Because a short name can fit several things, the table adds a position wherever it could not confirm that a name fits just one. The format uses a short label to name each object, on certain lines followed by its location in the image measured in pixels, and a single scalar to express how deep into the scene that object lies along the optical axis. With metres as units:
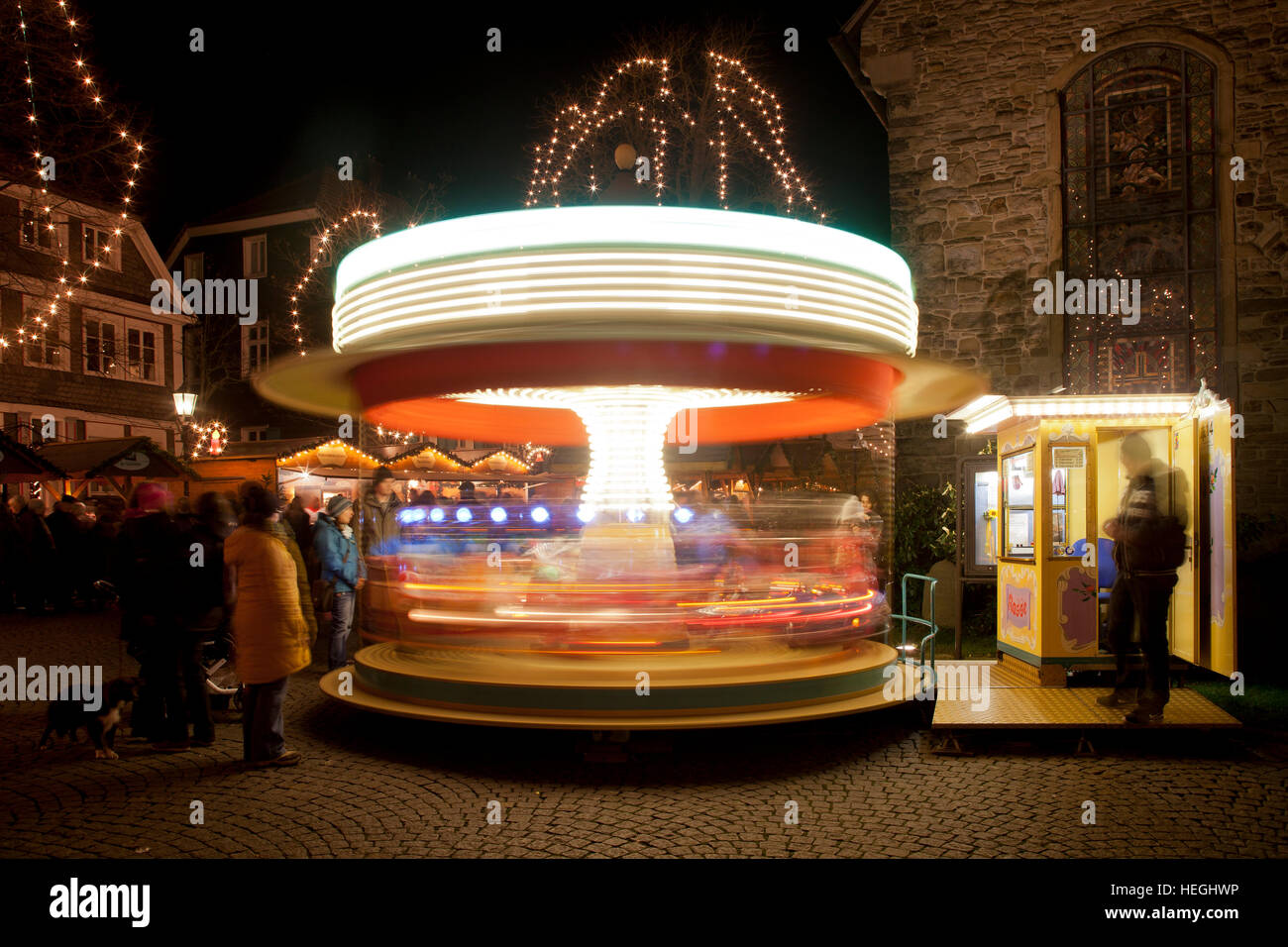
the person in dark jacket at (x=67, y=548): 14.51
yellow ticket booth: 6.85
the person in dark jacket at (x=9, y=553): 14.66
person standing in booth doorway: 6.28
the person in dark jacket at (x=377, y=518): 9.23
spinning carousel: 6.05
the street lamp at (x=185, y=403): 17.39
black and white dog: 6.18
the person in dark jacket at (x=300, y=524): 11.09
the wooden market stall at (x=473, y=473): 18.75
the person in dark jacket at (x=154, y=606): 6.45
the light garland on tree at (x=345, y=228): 21.50
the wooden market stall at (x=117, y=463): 17.09
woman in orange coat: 5.86
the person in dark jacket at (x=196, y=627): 6.50
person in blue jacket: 8.51
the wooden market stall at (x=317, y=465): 19.17
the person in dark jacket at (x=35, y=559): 14.24
